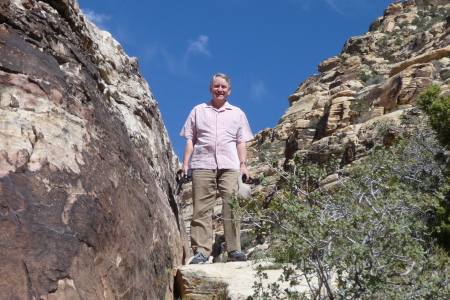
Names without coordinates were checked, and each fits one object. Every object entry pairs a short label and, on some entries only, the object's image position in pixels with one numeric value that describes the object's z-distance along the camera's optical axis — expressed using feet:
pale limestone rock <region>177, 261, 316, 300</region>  14.71
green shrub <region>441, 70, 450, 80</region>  65.00
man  16.83
